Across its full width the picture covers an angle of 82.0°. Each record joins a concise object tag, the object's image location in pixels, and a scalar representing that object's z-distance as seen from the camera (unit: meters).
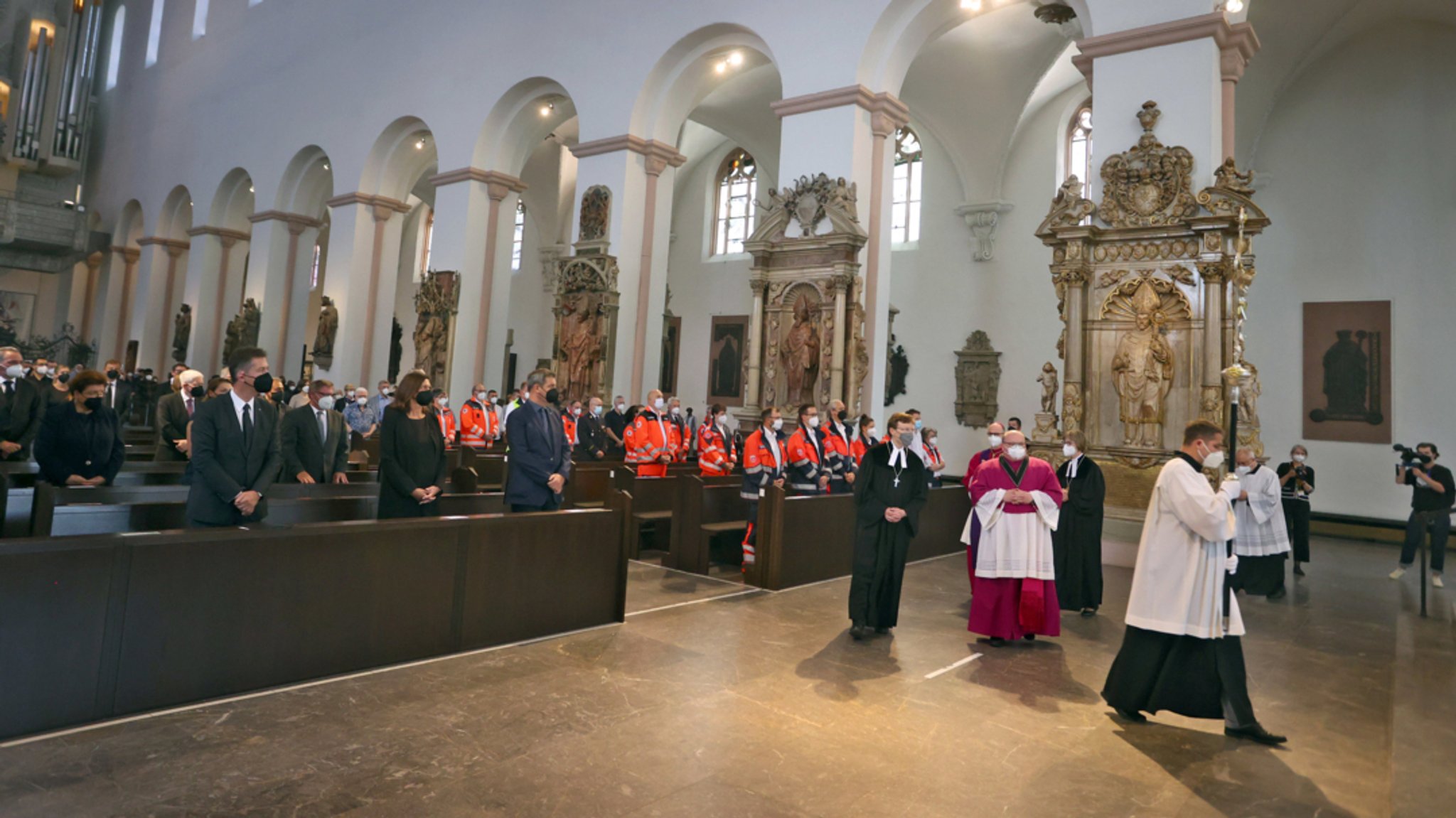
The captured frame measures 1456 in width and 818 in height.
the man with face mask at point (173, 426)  8.16
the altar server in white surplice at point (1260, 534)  8.22
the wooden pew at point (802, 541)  7.68
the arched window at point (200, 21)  26.33
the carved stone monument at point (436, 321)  16.92
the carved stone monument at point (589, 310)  14.65
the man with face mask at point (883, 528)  6.18
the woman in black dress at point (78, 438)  5.81
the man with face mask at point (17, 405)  7.86
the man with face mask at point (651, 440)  10.80
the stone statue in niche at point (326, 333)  19.27
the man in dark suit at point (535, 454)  6.26
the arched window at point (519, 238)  26.53
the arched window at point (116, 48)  30.34
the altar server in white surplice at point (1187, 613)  4.37
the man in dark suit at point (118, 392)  14.66
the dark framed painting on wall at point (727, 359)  21.12
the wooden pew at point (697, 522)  8.39
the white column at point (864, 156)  12.41
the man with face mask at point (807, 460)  8.84
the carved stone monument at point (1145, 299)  9.23
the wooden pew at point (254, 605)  3.59
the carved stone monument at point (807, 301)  12.08
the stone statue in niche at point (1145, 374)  9.57
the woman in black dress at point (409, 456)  5.65
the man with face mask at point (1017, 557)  6.09
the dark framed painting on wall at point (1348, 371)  13.27
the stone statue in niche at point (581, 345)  14.84
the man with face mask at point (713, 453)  10.34
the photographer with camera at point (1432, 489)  9.02
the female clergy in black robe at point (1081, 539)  7.34
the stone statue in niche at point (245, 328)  21.91
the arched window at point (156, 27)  28.42
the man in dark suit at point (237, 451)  4.75
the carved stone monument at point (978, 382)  17.77
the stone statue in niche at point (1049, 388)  10.23
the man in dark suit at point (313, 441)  6.86
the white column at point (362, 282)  19.23
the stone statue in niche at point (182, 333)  23.89
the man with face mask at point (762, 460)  8.55
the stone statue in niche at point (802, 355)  12.40
